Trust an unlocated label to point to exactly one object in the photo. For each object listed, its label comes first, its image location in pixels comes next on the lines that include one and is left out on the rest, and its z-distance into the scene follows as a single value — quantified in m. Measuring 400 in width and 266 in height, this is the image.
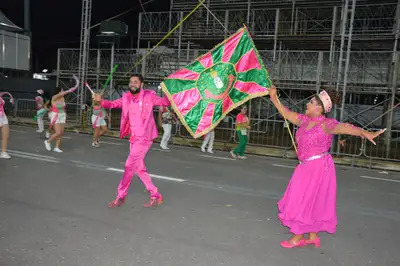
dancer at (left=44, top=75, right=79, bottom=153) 10.92
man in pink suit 5.76
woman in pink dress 4.47
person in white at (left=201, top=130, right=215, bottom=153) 13.01
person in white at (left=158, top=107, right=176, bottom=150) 13.16
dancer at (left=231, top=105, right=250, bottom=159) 11.80
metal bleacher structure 16.50
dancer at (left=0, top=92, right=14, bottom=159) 9.32
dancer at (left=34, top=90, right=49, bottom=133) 15.22
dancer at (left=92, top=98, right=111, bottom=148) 12.66
